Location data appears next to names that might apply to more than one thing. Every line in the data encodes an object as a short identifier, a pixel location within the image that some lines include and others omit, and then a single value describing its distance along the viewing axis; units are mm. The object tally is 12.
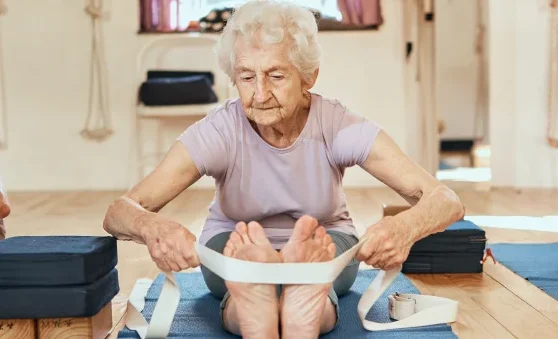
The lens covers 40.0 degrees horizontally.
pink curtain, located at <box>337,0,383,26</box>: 4887
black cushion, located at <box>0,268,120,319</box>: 1530
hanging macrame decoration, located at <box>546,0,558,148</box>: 4477
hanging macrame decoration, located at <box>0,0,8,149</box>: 4961
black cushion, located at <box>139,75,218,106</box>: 4465
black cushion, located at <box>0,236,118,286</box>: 1516
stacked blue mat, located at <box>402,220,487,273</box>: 2410
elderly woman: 1440
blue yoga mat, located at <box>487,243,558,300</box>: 2285
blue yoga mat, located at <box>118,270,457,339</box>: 1705
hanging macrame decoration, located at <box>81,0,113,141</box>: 4930
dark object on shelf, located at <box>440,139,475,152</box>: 7305
